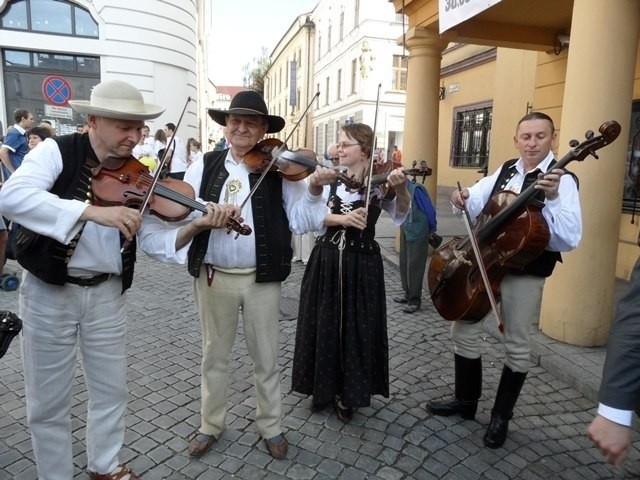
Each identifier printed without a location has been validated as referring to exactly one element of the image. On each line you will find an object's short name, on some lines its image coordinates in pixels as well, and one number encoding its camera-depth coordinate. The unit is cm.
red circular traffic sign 664
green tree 4456
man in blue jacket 486
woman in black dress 284
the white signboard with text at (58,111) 672
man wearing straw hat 180
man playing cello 240
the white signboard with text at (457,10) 469
